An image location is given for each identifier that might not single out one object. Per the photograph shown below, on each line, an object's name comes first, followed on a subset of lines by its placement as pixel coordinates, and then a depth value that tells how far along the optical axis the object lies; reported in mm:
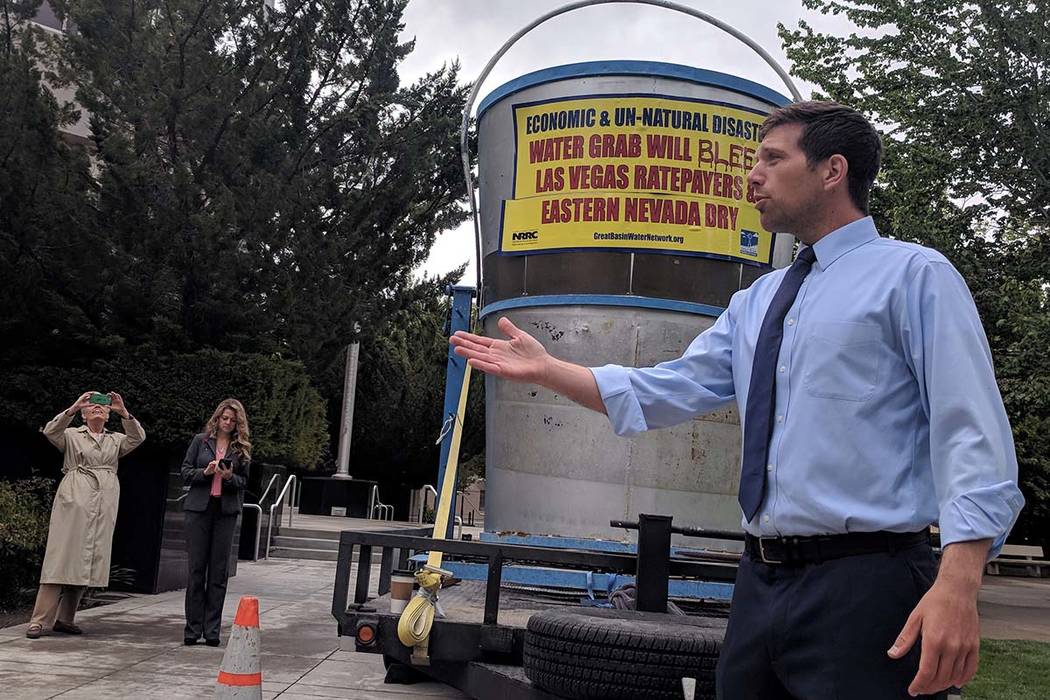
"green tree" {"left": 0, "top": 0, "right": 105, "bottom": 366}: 9156
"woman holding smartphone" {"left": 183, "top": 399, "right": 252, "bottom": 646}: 7922
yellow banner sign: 6219
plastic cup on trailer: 4746
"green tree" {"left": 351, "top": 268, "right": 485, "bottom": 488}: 26750
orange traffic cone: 4426
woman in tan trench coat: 7820
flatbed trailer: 4438
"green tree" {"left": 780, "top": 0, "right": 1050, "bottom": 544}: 15727
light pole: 25422
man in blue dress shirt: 1938
